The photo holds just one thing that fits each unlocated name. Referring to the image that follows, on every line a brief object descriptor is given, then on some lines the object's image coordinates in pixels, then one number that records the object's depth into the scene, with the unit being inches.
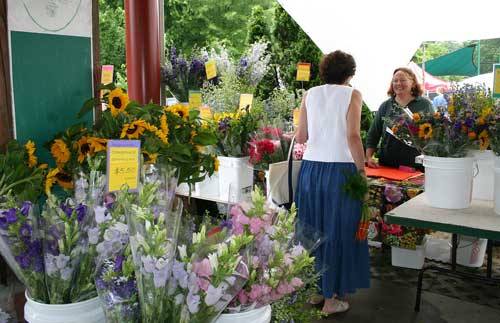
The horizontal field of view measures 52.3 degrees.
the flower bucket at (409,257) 151.2
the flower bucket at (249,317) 37.0
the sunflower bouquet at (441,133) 86.0
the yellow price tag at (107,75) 127.0
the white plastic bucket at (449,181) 88.4
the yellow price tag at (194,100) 125.4
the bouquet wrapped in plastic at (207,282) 33.7
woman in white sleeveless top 111.4
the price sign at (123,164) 43.0
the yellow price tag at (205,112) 123.8
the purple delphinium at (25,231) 40.1
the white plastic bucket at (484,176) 99.1
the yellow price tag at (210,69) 134.5
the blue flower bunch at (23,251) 39.8
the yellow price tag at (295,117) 136.9
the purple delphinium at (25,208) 41.2
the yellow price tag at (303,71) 150.2
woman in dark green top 152.3
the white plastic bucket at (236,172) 113.7
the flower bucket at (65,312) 38.7
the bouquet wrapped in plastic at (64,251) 39.2
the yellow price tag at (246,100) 122.8
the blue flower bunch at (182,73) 130.6
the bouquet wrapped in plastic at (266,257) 37.4
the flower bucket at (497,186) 85.7
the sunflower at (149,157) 54.8
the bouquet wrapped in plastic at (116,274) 35.3
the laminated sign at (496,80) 101.7
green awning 397.7
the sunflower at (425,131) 88.6
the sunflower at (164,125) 57.6
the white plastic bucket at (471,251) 154.1
